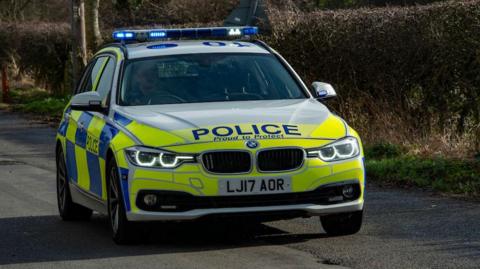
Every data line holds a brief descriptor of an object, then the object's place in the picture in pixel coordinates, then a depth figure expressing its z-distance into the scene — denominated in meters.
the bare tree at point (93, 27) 35.45
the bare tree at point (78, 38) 30.66
